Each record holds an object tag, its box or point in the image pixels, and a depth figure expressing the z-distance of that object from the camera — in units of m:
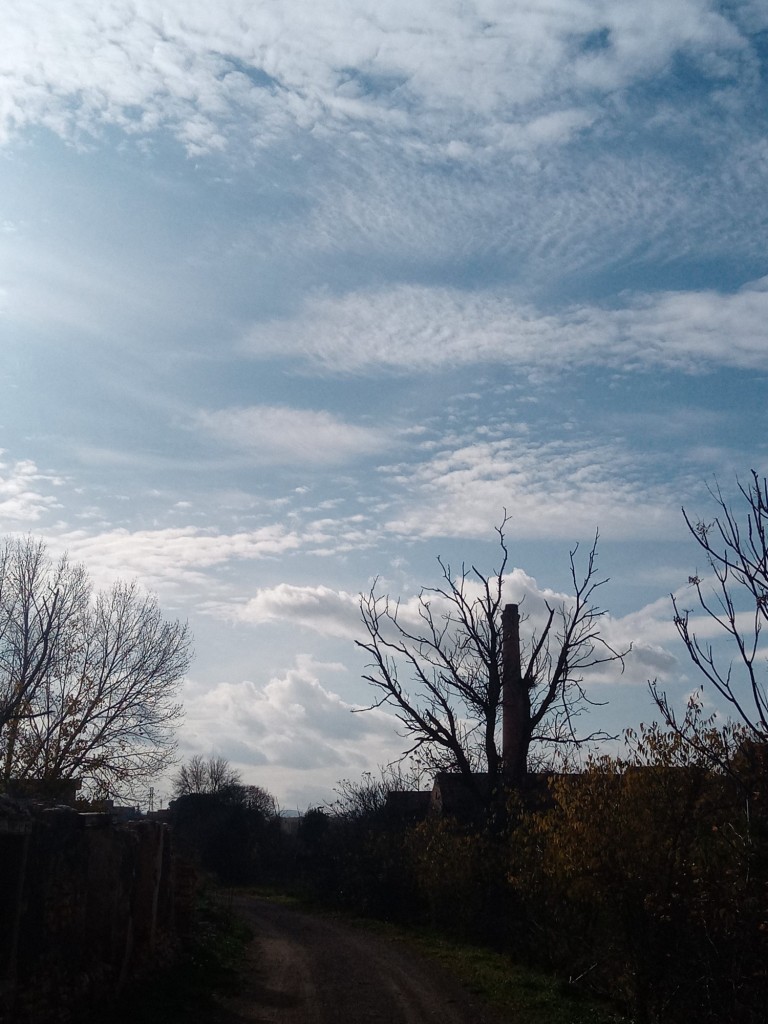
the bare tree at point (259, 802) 57.34
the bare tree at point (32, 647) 25.86
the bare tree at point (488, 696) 25.31
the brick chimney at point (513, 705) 25.95
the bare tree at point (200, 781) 73.19
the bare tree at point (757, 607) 7.27
